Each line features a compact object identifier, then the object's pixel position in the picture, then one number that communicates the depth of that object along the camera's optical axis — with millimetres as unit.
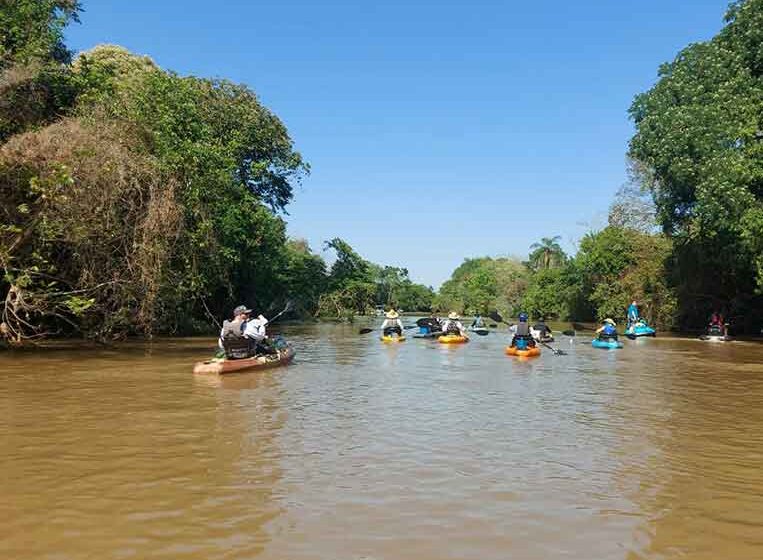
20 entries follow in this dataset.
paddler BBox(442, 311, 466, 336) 26234
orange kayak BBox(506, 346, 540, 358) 19878
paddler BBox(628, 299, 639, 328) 32578
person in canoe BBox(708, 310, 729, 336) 28191
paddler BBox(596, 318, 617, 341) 24562
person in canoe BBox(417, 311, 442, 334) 29328
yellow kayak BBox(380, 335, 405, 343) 26389
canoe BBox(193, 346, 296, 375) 14211
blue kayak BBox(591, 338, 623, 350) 24094
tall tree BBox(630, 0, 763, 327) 22859
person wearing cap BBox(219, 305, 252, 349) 14891
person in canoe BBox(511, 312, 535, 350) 20281
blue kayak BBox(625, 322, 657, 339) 30875
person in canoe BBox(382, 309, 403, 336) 27062
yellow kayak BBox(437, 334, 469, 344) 25422
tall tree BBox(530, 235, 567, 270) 69688
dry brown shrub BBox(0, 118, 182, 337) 15578
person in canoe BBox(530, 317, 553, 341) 23708
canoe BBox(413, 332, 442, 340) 28619
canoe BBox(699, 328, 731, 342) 27750
